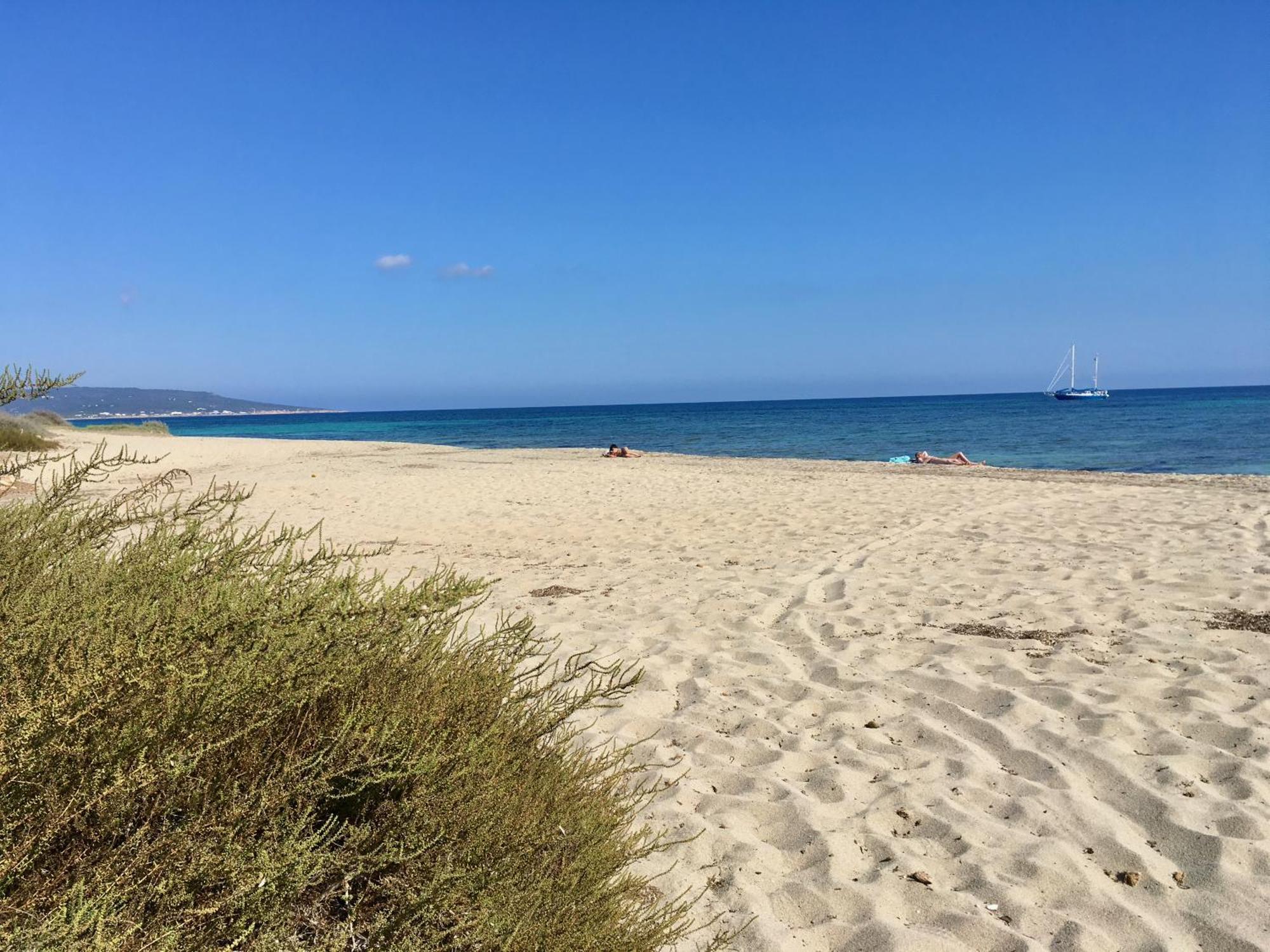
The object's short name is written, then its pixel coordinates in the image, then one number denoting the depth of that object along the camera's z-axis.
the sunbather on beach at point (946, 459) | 20.42
